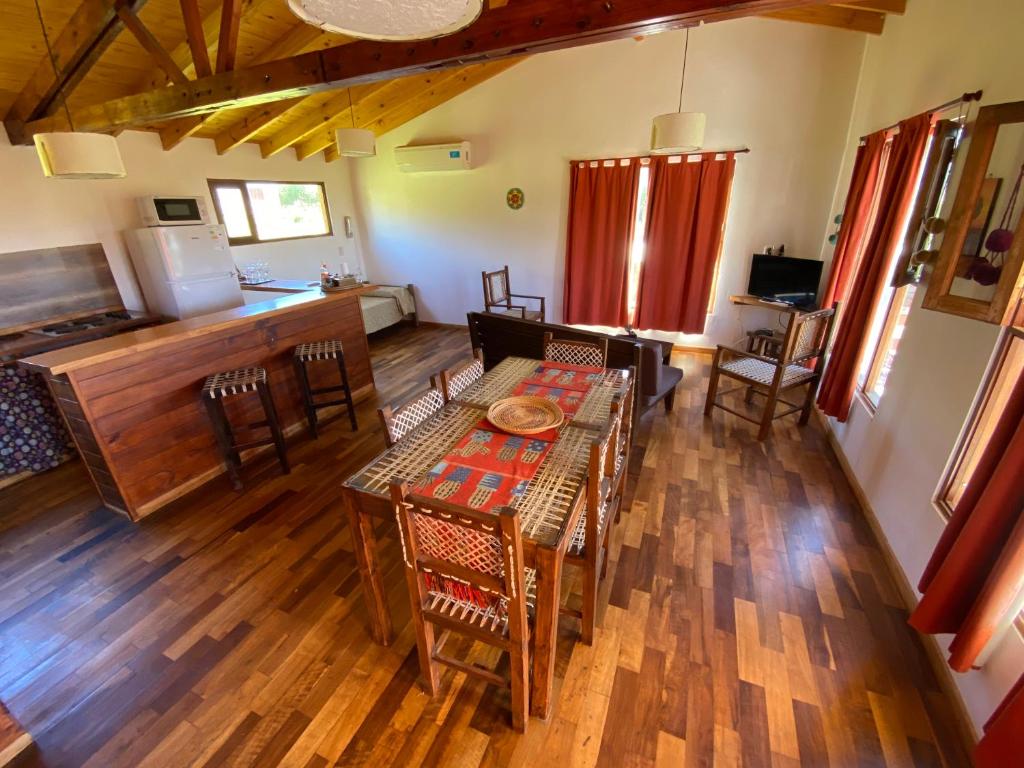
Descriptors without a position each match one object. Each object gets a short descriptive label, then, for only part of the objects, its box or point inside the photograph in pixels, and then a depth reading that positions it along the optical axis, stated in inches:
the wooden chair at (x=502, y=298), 192.7
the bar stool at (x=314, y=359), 120.0
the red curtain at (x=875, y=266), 87.5
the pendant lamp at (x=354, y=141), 131.9
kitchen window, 182.1
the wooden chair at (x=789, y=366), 115.2
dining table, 48.3
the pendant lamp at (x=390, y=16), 34.6
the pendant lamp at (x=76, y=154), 82.8
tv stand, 153.3
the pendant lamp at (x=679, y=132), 114.5
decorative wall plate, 200.2
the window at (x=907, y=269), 75.4
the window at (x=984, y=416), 58.2
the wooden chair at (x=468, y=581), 42.9
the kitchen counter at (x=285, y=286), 155.8
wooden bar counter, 85.9
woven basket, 67.9
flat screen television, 154.9
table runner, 54.1
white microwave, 143.3
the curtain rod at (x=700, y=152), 160.1
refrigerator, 141.6
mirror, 50.5
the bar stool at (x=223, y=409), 99.0
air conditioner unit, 197.8
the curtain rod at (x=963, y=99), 69.2
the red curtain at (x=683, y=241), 166.6
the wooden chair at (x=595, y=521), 52.0
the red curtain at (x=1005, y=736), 42.4
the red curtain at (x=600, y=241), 179.9
